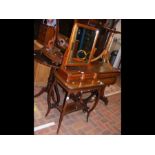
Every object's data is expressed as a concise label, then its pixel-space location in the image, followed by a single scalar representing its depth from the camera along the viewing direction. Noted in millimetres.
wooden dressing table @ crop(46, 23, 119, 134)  2439
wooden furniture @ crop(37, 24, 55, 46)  3557
